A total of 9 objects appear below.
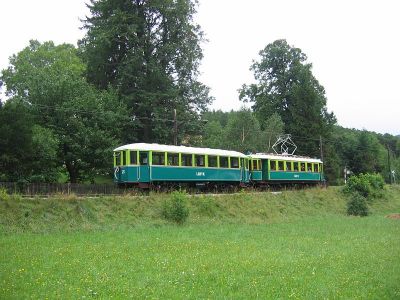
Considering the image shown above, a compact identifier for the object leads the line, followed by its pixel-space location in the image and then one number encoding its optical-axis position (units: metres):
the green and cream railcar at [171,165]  25.97
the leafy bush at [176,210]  23.34
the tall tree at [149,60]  38.25
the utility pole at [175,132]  30.85
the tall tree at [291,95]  58.75
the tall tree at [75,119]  28.77
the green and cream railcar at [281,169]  36.94
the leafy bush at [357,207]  35.69
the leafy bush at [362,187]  44.72
